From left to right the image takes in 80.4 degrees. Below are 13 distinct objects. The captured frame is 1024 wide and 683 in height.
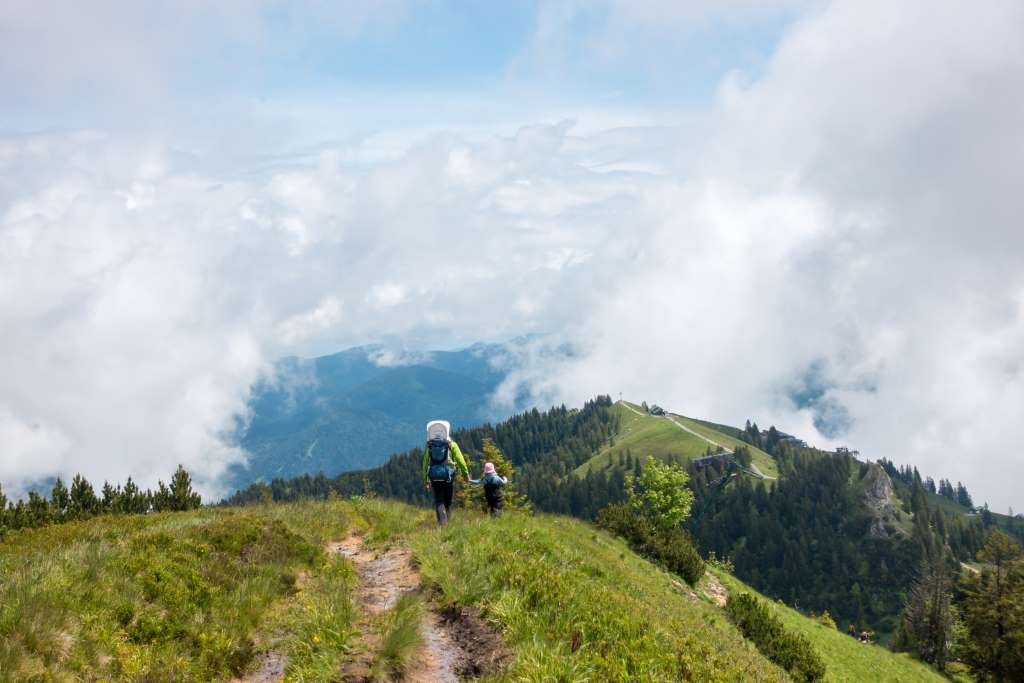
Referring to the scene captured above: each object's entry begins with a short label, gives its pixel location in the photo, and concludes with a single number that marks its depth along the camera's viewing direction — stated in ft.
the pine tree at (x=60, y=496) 104.03
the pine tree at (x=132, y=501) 103.02
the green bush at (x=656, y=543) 95.71
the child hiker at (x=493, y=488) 68.74
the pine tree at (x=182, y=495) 96.68
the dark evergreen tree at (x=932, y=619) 232.73
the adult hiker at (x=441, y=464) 63.05
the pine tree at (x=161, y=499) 98.05
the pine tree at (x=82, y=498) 100.71
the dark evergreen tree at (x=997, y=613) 148.09
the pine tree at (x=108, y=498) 101.43
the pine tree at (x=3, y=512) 82.68
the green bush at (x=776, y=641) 72.38
